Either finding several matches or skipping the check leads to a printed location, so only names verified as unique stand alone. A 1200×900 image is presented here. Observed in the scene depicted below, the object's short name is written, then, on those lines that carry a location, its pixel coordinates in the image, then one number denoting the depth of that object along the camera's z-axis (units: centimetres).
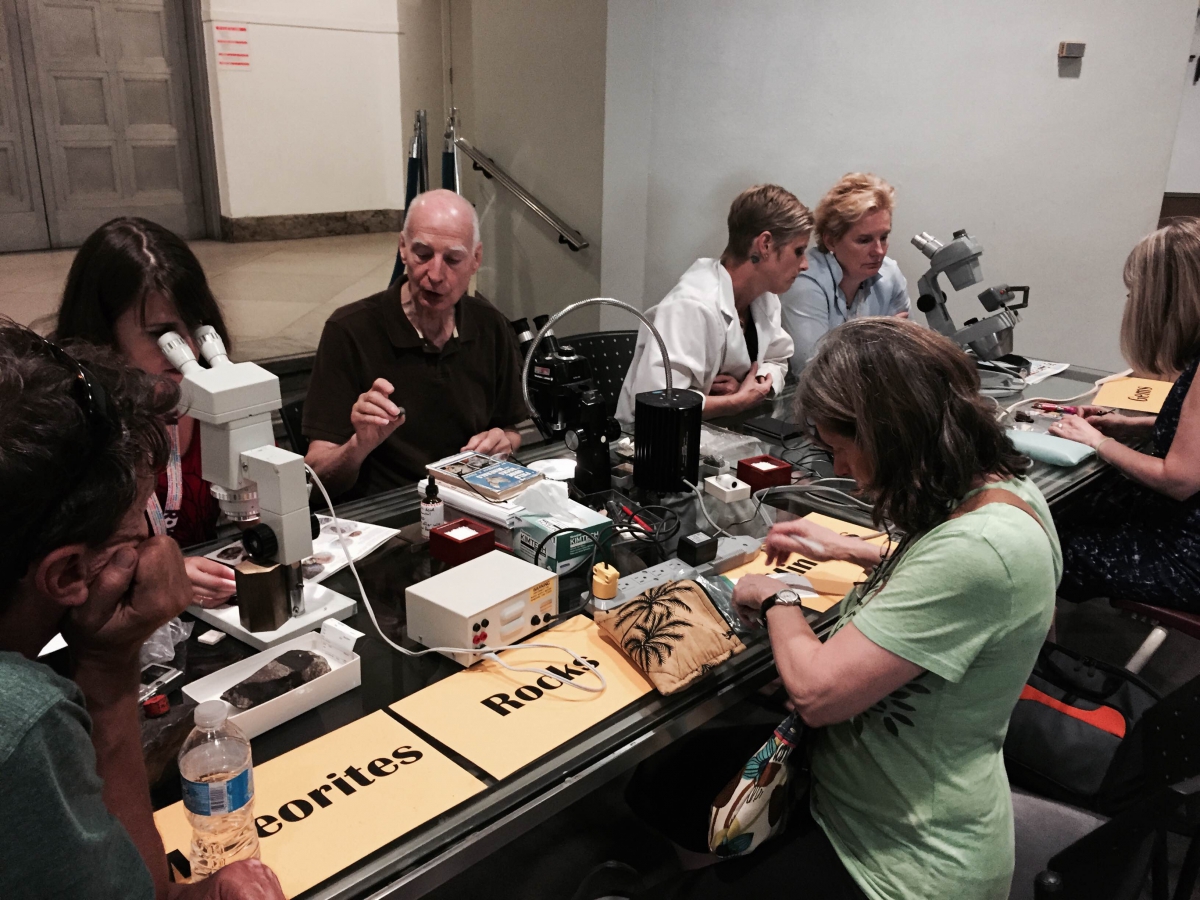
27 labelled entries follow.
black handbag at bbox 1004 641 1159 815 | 166
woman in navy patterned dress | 216
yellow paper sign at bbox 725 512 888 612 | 155
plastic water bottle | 91
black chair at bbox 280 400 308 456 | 226
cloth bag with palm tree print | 126
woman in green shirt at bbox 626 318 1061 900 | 115
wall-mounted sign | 523
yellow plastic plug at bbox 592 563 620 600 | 142
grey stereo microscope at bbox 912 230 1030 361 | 304
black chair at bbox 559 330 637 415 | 282
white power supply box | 129
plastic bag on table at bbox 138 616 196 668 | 125
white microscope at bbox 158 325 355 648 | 120
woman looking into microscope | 163
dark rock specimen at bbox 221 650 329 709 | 115
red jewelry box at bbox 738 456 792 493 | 194
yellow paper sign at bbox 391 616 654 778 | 113
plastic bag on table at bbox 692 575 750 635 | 140
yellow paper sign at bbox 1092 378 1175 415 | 255
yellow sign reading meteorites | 96
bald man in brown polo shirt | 215
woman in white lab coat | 257
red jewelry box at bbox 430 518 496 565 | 151
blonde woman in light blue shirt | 319
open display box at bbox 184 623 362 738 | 113
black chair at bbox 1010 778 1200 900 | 119
